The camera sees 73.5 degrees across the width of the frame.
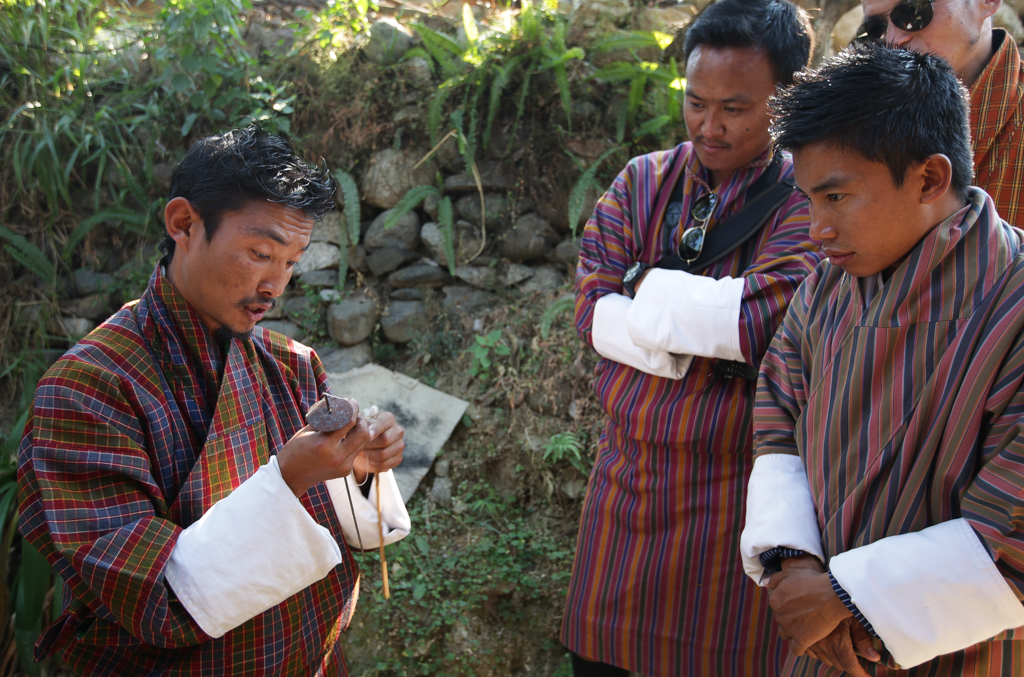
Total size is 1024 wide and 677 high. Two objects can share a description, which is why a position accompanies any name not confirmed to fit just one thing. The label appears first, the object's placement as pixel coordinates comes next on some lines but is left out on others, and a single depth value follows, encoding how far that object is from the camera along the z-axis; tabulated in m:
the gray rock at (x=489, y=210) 4.30
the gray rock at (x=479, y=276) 4.28
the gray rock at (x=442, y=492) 3.69
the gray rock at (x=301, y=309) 4.27
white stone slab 3.74
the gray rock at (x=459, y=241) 4.30
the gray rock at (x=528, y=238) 4.23
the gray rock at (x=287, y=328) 4.25
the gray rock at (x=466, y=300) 4.23
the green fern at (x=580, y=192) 4.00
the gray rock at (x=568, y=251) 4.21
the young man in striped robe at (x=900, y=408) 1.30
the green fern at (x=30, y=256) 4.39
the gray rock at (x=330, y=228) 4.39
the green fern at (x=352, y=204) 4.28
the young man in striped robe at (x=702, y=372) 1.98
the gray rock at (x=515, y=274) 4.26
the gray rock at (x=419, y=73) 4.51
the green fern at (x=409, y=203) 4.18
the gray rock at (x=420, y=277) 4.29
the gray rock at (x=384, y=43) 4.62
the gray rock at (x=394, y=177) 4.41
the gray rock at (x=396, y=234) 4.34
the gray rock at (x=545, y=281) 4.23
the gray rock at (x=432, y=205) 4.36
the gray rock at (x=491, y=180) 4.30
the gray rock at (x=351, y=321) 4.17
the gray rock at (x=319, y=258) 4.37
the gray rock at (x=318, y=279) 4.32
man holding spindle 1.41
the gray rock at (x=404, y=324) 4.20
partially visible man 1.98
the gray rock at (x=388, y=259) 4.32
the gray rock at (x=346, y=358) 4.09
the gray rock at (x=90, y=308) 4.46
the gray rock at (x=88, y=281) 4.52
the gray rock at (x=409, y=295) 4.32
